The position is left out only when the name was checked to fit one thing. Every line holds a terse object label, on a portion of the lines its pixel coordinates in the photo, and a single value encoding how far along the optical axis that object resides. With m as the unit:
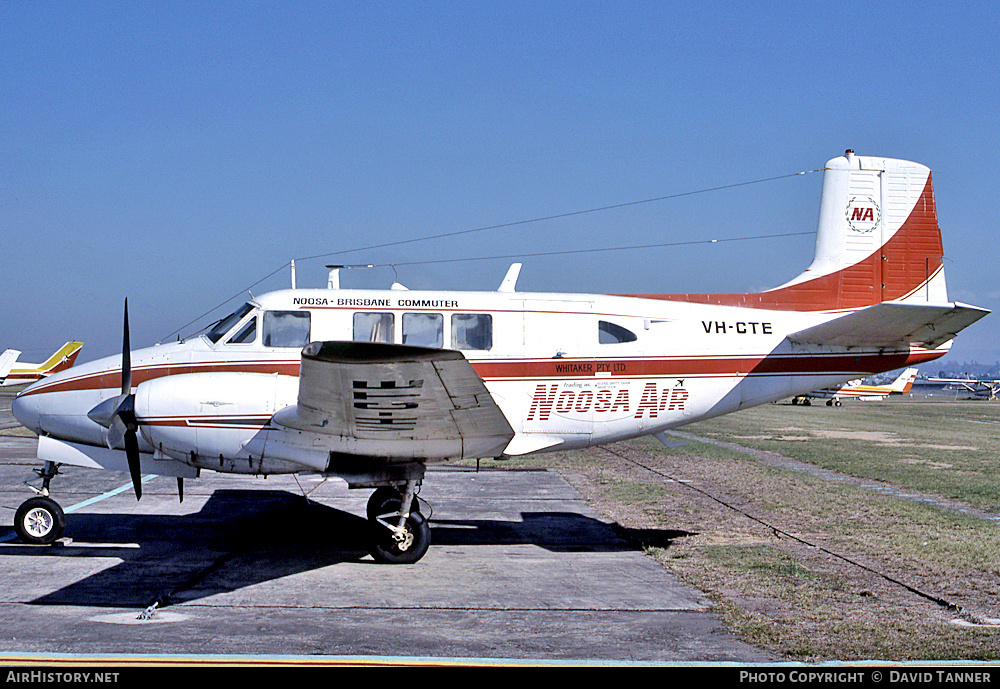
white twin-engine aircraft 10.13
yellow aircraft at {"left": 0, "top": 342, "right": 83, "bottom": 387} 55.94
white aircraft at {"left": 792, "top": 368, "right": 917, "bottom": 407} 63.72
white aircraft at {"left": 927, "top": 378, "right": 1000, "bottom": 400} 85.88
